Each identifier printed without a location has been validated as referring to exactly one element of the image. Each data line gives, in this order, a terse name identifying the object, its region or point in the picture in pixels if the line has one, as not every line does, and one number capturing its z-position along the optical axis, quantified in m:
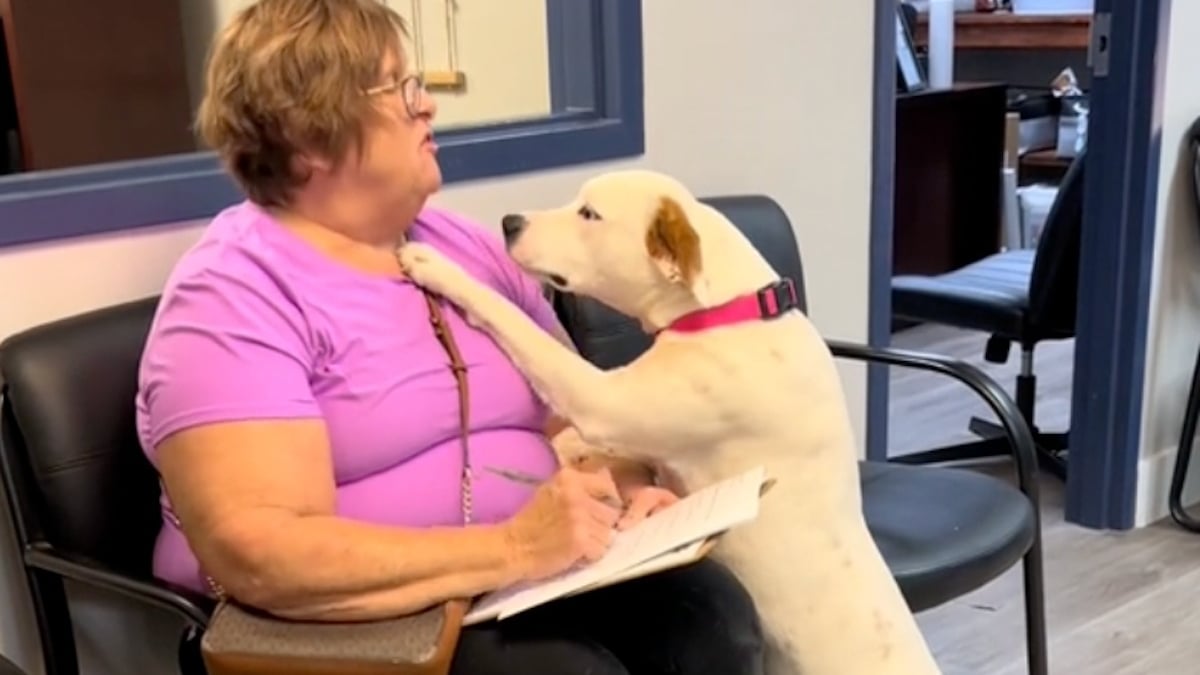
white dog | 1.57
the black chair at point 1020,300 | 3.19
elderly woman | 1.32
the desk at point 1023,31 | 5.21
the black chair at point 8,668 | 1.31
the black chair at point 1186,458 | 3.12
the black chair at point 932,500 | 1.84
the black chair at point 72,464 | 1.53
